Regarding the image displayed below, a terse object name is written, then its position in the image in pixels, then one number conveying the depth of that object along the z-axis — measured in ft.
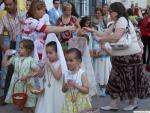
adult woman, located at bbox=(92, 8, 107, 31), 30.67
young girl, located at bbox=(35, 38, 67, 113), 20.16
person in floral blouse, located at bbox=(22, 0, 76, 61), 20.13
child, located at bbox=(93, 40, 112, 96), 29.01
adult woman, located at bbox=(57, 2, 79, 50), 25.76
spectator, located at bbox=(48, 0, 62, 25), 33.60
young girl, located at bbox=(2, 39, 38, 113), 20.92
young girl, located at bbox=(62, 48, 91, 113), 19.15
